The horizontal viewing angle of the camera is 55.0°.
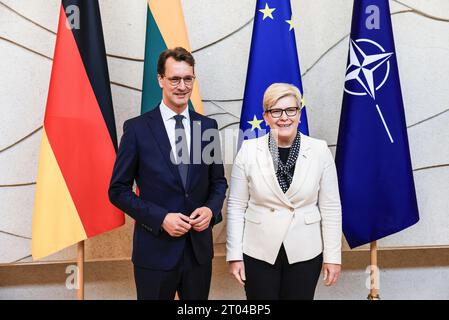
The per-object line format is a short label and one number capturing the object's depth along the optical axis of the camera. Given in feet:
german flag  6.80
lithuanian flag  7.12
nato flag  7.21
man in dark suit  5.43
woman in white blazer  5.55
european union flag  7.34
